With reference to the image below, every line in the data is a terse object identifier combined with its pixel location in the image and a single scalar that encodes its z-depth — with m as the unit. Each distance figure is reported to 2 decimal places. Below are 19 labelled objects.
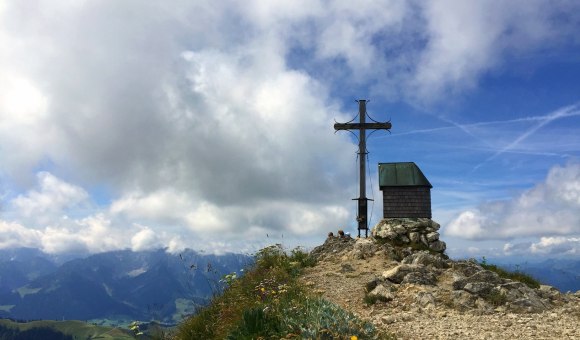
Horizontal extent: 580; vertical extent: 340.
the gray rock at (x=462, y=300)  13.14
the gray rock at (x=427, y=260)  19.10
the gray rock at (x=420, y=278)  15.62
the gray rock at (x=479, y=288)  14.29
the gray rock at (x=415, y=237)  25.61
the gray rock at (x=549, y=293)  15.63
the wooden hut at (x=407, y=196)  27.44
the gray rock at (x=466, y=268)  18.28
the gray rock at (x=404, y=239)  25.66
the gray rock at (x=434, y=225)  26.38
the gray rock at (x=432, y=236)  25.38
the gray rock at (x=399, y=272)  16.32
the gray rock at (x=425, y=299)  13.28
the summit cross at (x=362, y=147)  28.09
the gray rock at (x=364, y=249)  21.58
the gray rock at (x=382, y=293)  13.95
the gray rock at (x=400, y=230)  25.97
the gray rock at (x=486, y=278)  16.20
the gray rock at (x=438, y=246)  25.00
